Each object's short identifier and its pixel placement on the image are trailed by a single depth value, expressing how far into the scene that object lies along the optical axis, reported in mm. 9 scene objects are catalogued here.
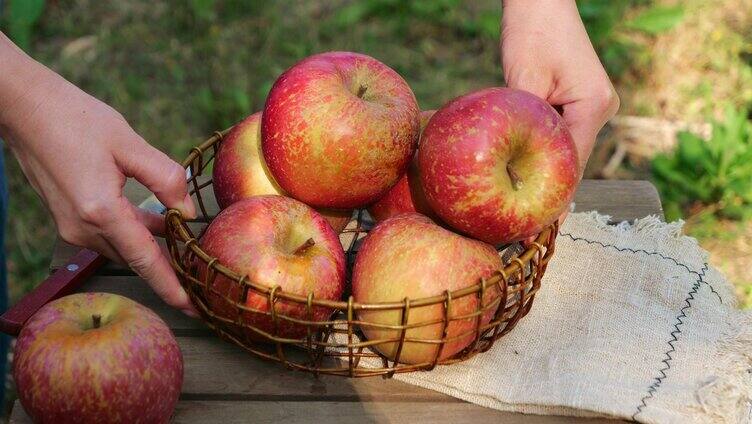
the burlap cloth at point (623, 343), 674
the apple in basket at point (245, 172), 755
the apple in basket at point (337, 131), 698
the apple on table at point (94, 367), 608
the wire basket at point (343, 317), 637
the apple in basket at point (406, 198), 743
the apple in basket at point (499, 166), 675
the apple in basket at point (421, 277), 665
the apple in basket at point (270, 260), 666
